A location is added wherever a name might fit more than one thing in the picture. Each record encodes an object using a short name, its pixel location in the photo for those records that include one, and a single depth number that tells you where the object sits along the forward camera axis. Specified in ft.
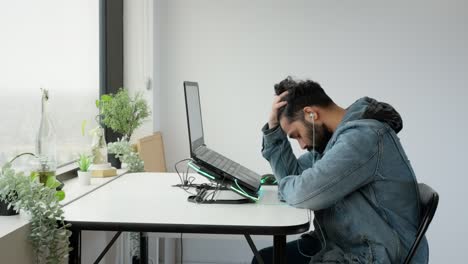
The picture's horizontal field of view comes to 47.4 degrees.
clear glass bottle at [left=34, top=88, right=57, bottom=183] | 7.04
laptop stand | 6.32
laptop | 6.34
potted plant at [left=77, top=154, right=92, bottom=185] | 7.62
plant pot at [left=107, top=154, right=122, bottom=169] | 10.17
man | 5.27
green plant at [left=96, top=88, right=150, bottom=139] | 9.39
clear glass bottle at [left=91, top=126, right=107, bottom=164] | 8.41
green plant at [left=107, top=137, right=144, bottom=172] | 9.15
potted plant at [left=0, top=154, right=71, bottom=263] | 5.04
